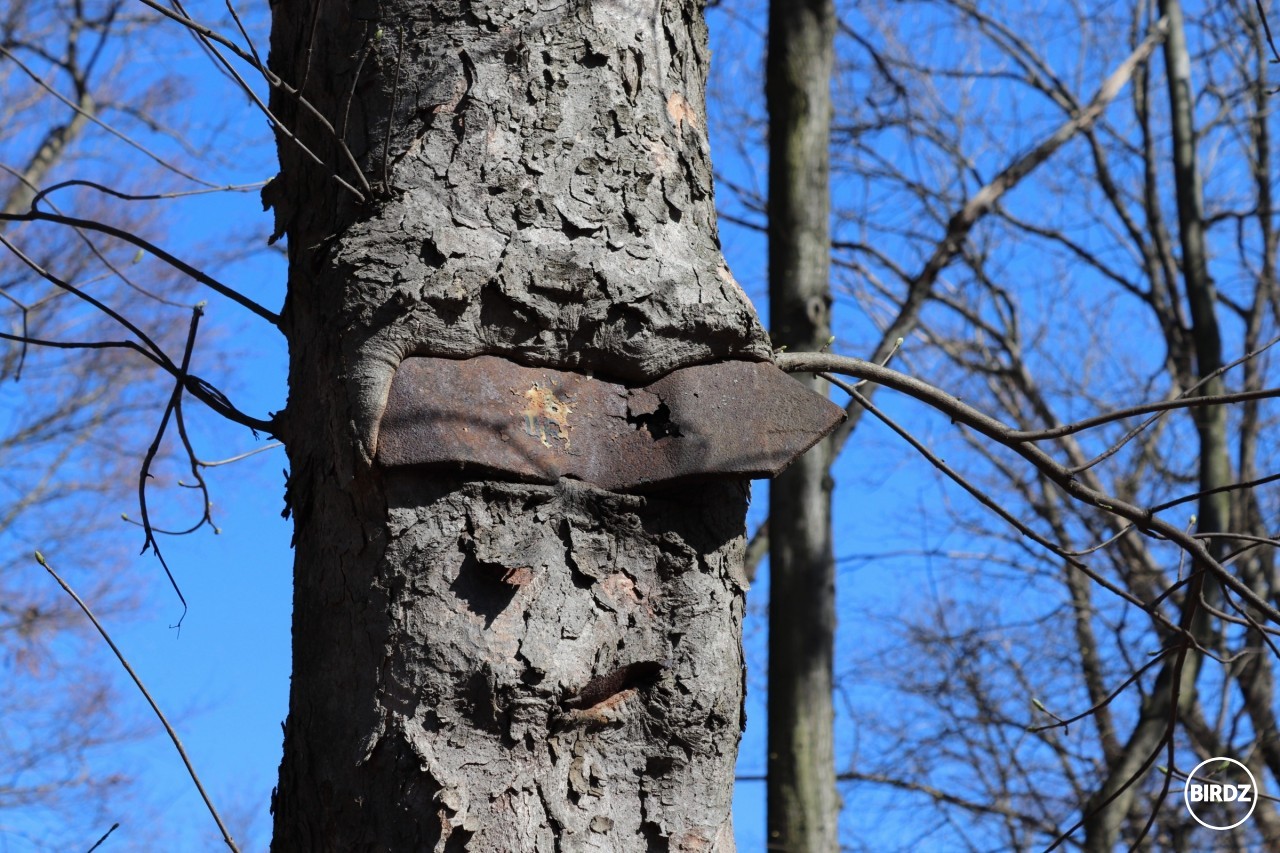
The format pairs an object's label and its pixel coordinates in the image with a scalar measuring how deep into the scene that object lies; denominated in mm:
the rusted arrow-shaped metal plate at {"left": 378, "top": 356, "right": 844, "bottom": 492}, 2600
